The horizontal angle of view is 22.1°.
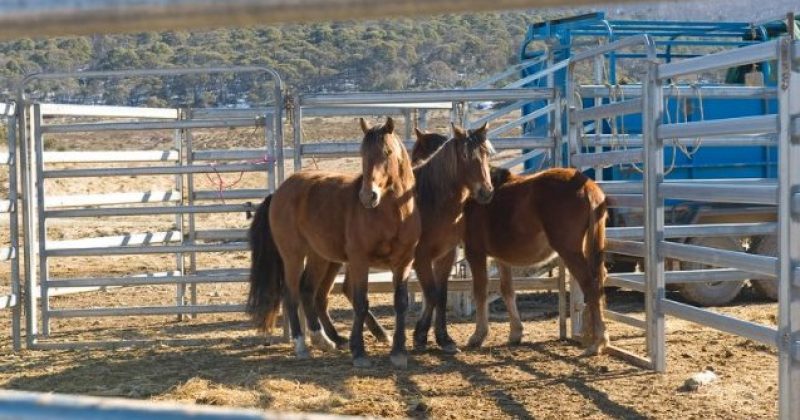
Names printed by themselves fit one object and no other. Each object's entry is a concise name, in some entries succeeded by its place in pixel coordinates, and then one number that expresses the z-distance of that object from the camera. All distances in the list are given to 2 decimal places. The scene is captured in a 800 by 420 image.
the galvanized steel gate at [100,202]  16.87
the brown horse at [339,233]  13.79
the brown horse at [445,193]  14.40
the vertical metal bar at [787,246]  8.88
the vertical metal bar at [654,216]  12.92
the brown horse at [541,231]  14.10
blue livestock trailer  20.07
